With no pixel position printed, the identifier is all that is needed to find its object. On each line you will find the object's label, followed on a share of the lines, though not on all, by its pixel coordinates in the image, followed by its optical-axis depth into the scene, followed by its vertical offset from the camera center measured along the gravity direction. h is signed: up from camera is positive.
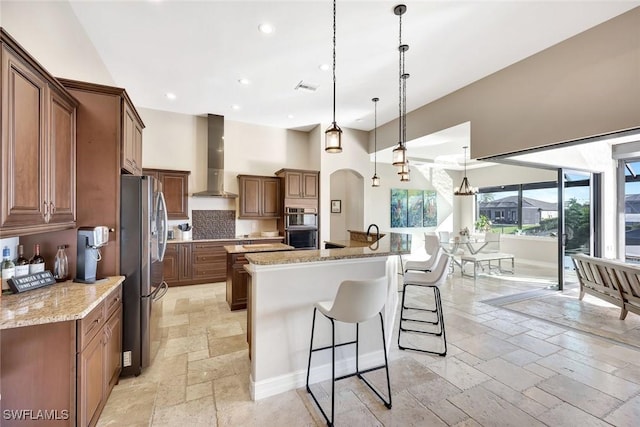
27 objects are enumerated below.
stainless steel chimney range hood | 5.79 +1.27
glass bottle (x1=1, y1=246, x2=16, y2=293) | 1.75 -0.36
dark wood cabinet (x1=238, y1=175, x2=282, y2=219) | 5.87 +0.38
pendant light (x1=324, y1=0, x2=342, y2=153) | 2.68 +0.76
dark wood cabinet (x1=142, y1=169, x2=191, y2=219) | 5.31 +0.47
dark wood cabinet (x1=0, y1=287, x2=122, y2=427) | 1.46 -0.89
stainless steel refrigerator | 2.33 -0.47
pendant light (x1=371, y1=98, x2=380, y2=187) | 5.19 +1.87
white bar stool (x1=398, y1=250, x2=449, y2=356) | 2.90 -0.78
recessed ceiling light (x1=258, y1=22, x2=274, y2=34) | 2.99 +2.08
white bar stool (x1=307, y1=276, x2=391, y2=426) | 1.78 -0.60
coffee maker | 2.04 -0.30
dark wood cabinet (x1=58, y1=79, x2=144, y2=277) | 2.21 +0.45
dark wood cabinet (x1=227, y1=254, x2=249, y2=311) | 3.87 -1.00
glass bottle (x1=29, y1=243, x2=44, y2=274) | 1.91 -0.35
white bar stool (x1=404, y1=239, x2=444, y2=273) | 3.66 -0.74
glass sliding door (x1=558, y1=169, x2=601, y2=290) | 5.32 -0.01
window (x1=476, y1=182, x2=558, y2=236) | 7.60 +0.18
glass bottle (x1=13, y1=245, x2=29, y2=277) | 1.82 -0.35
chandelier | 6.83 +0.57
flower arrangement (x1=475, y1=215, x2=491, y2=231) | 8.84 -0.35
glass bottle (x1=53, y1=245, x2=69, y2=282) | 2.04 -0.40
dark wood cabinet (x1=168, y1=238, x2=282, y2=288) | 5.16 -0.95
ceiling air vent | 4.37 +2.09
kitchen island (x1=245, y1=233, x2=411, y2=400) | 2.11 -0.82
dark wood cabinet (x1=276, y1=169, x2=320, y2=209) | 5.87 +0.59
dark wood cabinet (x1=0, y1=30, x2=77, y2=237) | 1.44 +0.42
